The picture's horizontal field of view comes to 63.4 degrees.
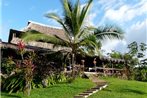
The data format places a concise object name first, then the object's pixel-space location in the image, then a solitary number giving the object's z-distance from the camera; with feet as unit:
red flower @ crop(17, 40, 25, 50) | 17.14
